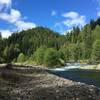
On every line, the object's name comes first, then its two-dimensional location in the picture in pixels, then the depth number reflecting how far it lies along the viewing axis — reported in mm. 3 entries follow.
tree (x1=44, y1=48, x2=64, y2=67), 56451
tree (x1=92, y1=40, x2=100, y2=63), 53037
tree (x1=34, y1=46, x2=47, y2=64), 61549
